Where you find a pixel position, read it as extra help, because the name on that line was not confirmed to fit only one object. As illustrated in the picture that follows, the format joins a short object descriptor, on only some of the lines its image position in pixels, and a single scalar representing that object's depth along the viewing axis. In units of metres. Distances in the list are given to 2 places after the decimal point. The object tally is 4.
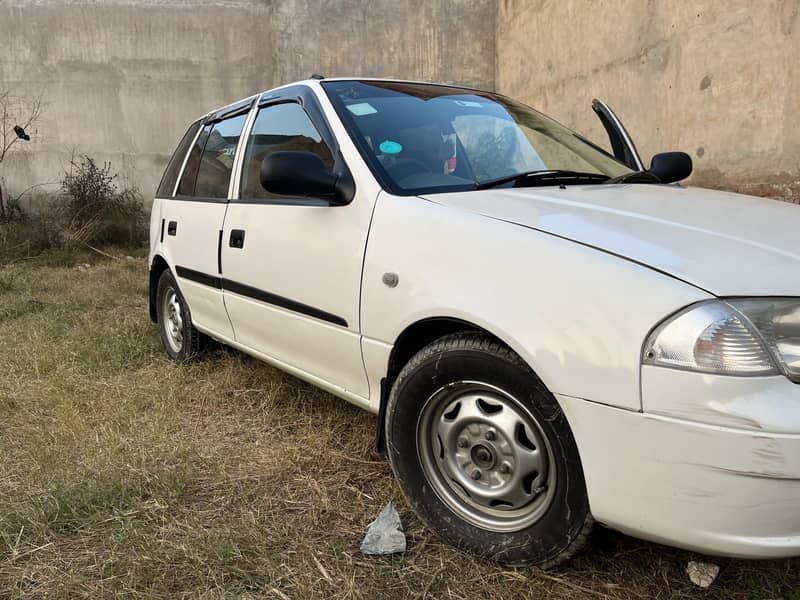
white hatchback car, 1.41
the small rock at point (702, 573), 1.79
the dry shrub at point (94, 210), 10.13
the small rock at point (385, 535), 2.01
